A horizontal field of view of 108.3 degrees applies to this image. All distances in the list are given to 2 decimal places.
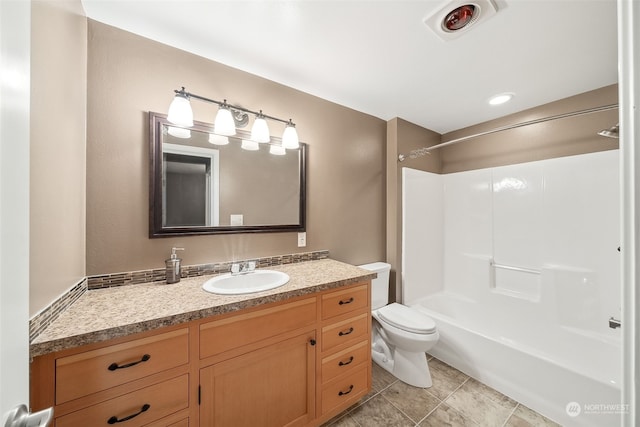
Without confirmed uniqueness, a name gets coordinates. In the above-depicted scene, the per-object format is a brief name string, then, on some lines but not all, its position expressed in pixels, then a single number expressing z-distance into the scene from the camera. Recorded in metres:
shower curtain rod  1.50
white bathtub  1.34
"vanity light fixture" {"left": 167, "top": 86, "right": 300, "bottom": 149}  1.29
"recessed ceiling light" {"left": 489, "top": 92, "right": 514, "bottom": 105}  1.94
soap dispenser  1.27
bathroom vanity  0.78
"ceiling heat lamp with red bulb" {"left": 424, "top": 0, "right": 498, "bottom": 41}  1.12
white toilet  1.71
